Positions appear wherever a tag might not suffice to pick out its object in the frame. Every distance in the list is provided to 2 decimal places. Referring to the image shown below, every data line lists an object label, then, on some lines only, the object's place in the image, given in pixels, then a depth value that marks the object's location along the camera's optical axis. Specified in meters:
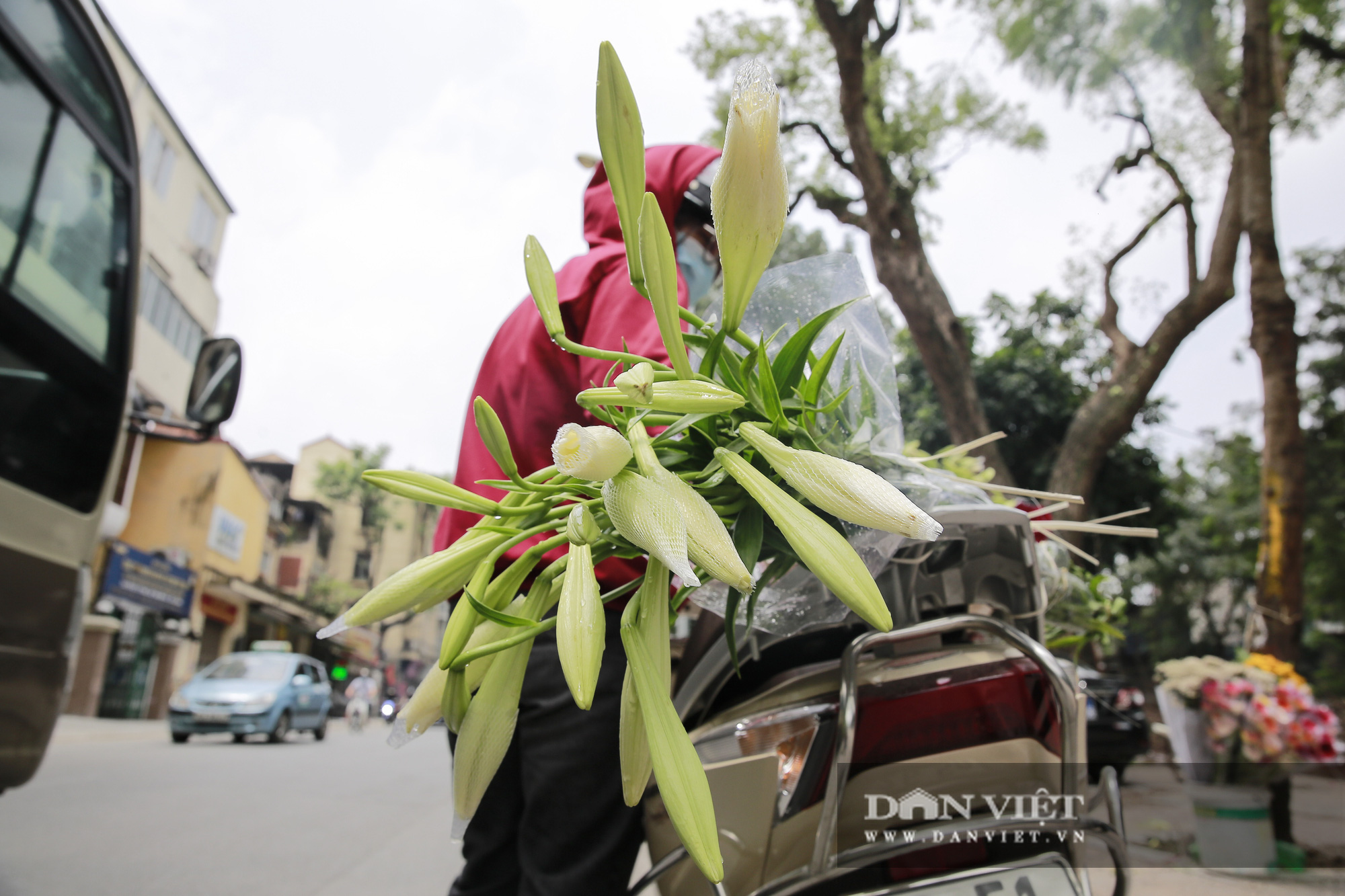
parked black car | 8.27
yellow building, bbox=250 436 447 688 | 30.77
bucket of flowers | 4.26
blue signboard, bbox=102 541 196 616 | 14.80
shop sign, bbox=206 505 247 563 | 19.05
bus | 2.31
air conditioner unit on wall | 18.84
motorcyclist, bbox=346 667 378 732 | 19.20
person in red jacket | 1.31
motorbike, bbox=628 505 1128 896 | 1.04
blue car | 10.73
